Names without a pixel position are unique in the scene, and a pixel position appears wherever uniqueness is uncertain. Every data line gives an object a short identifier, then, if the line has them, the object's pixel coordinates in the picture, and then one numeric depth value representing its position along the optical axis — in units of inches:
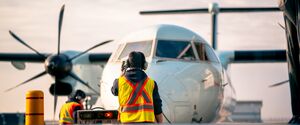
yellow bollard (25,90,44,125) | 547.8
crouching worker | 797.9
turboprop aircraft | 701.9
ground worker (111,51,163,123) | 475.5
